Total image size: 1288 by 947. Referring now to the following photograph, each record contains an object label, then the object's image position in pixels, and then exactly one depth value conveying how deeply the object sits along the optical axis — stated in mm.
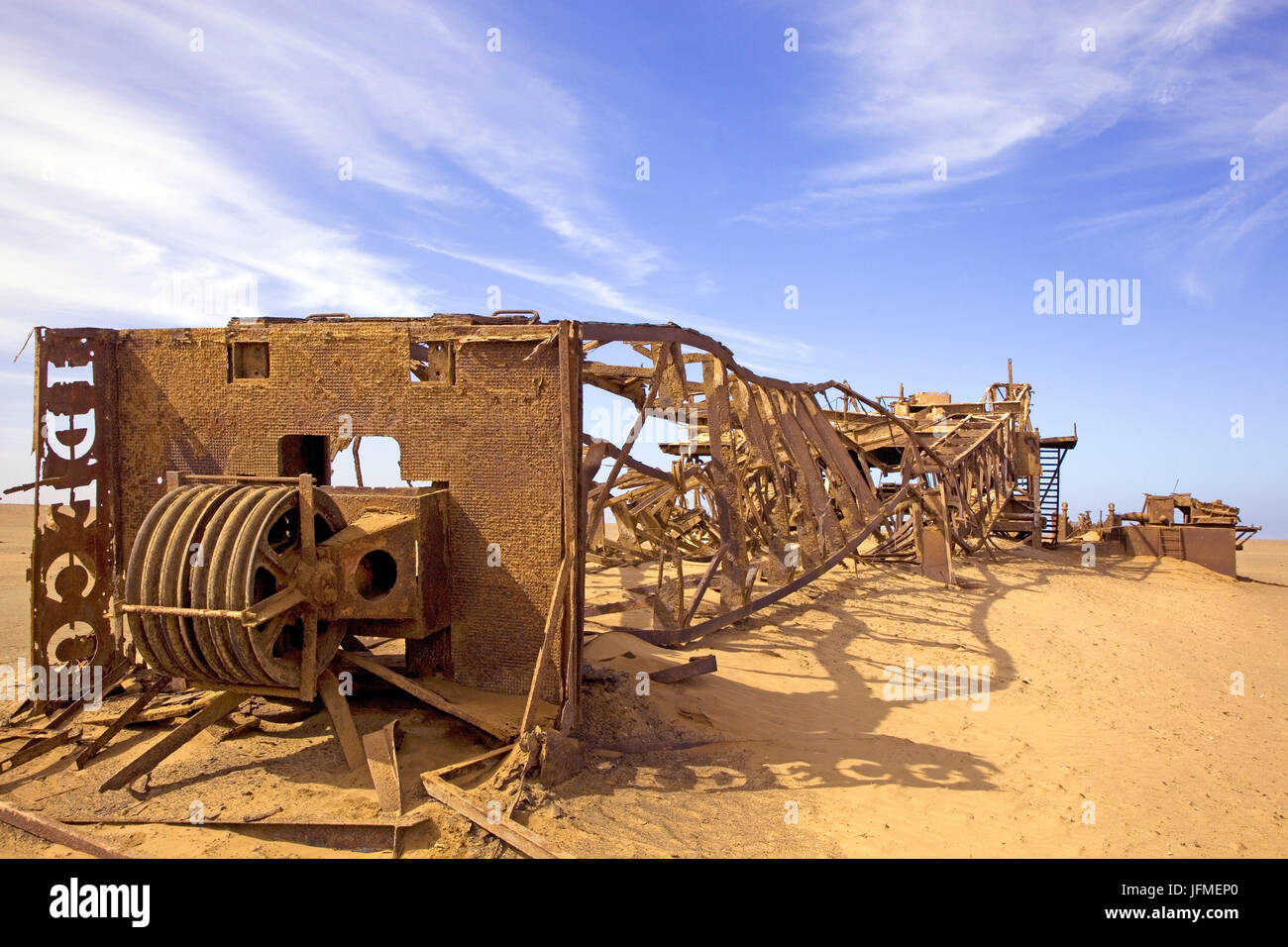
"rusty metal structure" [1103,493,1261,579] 20453
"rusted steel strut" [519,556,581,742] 5629
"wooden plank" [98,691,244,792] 5480
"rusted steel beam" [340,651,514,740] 6027
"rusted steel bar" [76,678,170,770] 5934
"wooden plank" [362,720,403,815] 5116
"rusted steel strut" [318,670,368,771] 5758
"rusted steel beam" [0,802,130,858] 4660
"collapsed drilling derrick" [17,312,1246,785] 5422
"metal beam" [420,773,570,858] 4641
